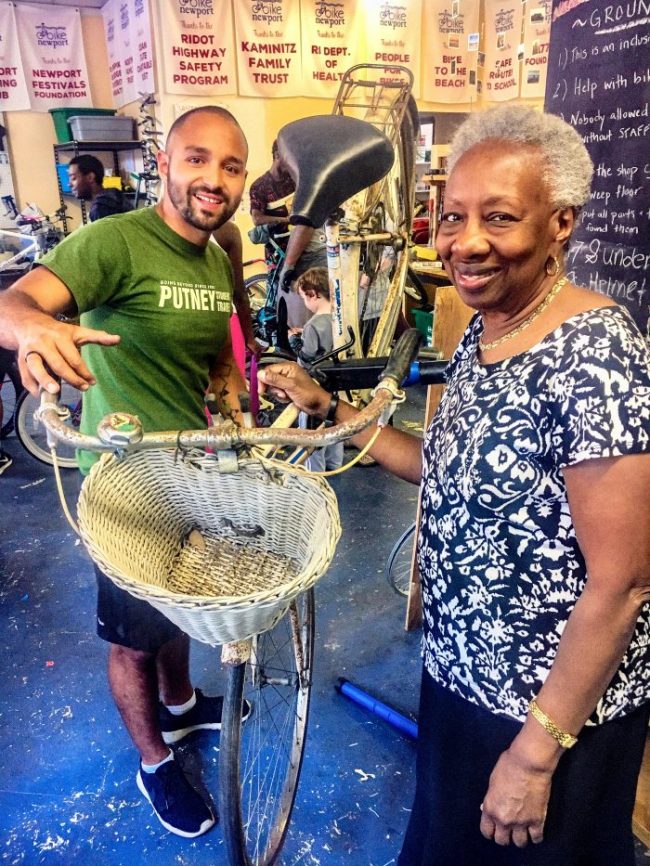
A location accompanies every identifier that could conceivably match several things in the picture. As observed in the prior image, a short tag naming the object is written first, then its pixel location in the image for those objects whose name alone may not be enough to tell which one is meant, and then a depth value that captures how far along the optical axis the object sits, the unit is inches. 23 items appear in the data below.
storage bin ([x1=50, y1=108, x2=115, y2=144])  239.5
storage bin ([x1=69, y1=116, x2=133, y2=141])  233.3
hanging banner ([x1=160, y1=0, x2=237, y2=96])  198.2
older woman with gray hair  32.0
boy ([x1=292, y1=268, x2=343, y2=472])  127.5
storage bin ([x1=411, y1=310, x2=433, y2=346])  185.2
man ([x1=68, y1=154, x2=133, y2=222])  191.0
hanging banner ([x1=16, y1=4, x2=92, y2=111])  230.2
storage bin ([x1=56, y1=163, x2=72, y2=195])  255.3
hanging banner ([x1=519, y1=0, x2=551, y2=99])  215.2
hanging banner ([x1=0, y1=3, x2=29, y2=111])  223.0
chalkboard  62.2
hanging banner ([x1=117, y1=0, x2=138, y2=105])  219.1
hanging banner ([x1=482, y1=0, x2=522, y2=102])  226.4
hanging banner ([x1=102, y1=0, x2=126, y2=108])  232.6
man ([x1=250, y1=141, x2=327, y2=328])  151.9
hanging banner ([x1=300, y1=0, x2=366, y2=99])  211.8
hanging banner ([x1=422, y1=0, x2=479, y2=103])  226.8
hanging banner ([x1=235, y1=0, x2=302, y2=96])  205.2
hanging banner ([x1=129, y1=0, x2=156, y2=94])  207.2
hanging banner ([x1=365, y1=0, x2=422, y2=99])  218.7
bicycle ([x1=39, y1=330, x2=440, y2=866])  35.2
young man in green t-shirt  52.8
